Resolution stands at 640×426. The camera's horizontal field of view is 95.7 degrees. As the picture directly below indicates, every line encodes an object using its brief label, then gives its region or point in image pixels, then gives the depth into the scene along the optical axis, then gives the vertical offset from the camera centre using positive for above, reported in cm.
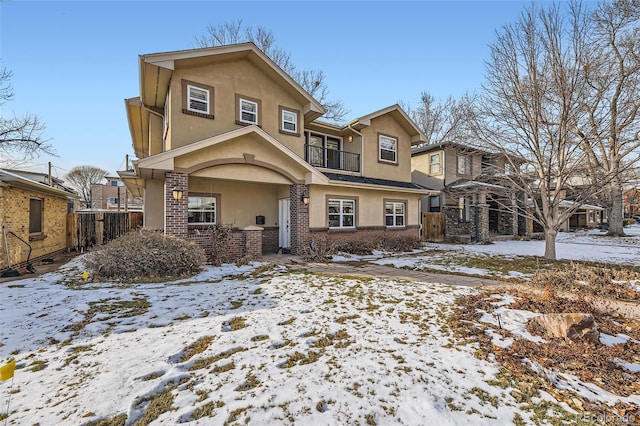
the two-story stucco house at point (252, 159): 977 +221
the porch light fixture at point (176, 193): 908 +71
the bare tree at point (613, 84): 962 +477
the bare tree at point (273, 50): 2148 +1278
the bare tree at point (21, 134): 1455 +419
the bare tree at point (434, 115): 2823 +1015
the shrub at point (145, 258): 743 -112
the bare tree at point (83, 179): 4341 +561
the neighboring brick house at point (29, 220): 903 -15
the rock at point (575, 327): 397 -157
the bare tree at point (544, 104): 916 +385
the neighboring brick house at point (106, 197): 4109 +275
